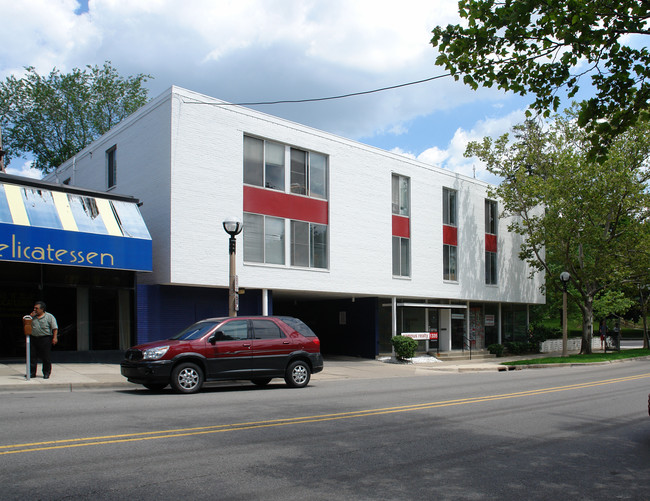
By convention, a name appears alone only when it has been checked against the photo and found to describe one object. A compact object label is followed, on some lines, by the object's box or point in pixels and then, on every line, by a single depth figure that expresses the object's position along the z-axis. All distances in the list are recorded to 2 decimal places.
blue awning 16.57
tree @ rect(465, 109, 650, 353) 29.73
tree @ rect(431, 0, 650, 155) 8.30
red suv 12.59
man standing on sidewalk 13.68
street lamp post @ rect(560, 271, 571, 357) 27.25
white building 20.42
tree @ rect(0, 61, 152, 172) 41.47
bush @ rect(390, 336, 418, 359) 26.14
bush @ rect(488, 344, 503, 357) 32.09
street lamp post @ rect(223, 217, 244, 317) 16.02
